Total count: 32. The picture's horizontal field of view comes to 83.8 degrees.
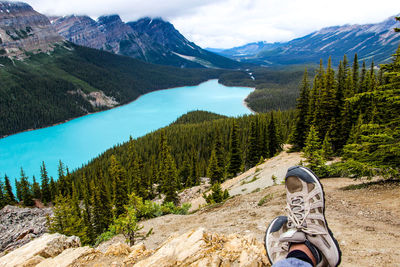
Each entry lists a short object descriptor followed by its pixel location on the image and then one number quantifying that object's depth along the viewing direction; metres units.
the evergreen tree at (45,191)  63.47
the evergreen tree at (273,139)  44.95
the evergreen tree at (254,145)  44.66
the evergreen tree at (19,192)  62.38
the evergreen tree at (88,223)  36.44
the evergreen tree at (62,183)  66.75
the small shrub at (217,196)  20.14
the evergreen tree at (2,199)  57.88
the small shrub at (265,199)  12.64
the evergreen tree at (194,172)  53.54
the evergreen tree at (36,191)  65.69
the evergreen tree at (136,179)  42.12
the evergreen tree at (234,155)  42.69
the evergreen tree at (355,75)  36.57
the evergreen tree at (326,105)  29.99
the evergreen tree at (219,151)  45.97
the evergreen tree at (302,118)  34.91
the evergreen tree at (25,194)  59.53
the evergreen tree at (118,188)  36.12
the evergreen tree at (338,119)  29.98
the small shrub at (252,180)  24.96
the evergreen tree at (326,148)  22.87
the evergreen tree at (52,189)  64.12
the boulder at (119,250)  7.32
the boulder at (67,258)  6.97
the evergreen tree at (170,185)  35.16
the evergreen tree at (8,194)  59.56
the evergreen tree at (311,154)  15.73
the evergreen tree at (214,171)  40.34
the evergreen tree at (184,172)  58.03
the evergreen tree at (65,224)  25.59
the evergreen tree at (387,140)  10.59
